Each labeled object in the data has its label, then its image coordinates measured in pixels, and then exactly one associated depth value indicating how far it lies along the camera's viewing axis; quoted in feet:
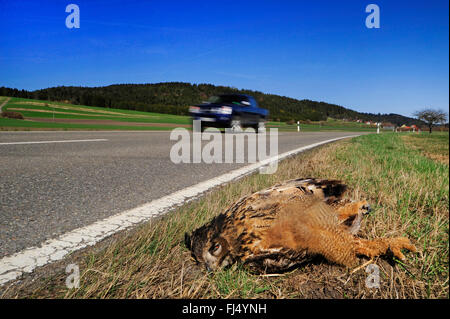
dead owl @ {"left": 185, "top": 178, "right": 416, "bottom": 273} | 4.92
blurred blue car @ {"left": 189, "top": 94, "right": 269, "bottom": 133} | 39.70
